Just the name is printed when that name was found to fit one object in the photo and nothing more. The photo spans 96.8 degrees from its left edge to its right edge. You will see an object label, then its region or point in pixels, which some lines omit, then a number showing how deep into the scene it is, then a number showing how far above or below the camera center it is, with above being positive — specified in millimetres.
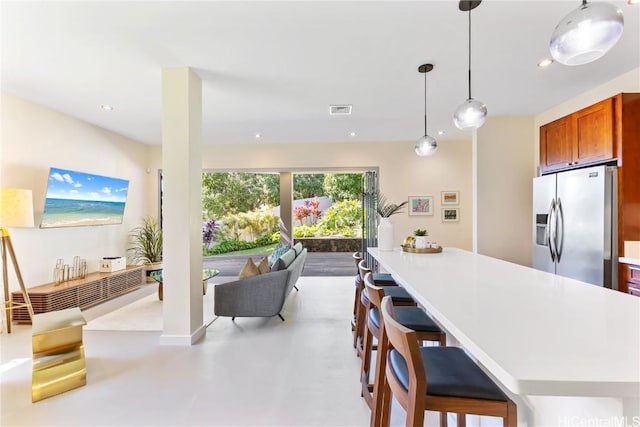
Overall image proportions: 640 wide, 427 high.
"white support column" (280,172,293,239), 7250 +368
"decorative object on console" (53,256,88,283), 3920 -820
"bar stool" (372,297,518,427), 934 -624
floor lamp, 2977 -60
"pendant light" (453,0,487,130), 2092 +730
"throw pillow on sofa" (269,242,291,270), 4686 -673
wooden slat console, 3439 -1089
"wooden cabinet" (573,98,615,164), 2775 +808
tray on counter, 2785 -383
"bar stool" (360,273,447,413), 1482 -691
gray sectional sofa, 3311 -980
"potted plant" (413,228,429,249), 2824 -292
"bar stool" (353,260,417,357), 2227 -686
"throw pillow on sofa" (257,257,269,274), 3472 -668
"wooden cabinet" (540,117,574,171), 3330 +825
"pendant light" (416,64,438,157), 2925 +706
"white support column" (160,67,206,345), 2840 +57
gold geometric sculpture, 2043 -1090
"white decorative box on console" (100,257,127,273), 4602 -841
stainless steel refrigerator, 2639 -141
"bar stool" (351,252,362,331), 2707 -712
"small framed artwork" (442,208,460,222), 5694 -50
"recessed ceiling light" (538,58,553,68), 2709 +1441
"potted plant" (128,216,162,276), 5379 -656
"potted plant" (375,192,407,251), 2980 -212
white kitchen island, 687 -397
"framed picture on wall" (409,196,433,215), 5684 +114
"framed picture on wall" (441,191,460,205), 5691 +291
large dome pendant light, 1223 +798
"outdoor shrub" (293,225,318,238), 10391 -696
